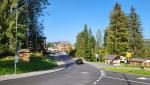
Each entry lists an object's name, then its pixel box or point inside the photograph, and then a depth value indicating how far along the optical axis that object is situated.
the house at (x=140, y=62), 31.82
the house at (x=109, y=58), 32.98
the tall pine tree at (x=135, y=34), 36.34
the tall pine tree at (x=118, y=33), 33.89
